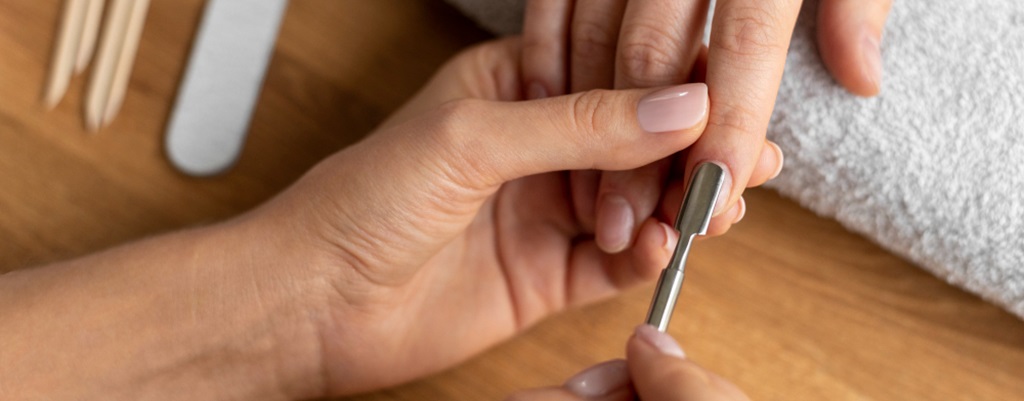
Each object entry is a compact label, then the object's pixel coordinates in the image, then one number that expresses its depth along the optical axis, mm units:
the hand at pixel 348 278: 461
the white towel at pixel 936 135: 491
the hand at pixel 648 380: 429
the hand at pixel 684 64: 466
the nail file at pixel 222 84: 525
